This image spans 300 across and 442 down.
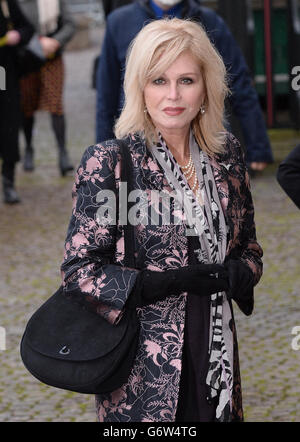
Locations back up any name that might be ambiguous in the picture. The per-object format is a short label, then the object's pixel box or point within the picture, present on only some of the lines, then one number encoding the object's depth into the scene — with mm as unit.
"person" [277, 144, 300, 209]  4078
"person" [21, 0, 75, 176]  12928
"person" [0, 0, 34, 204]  11579
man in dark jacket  6961
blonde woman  3875
